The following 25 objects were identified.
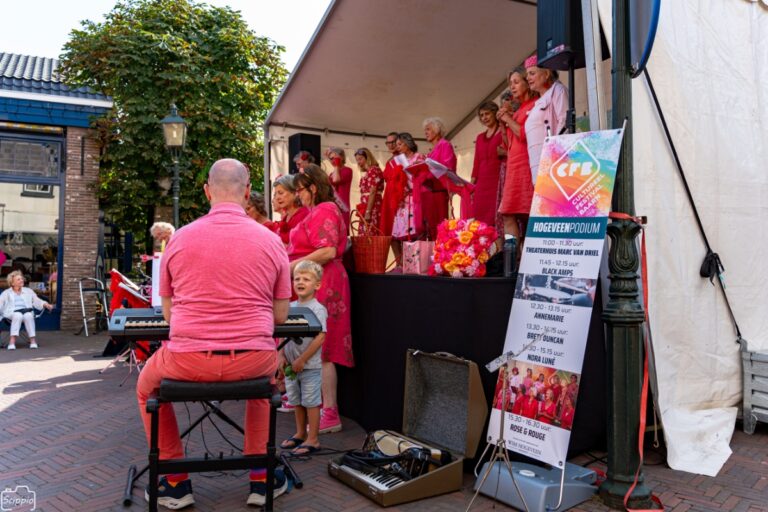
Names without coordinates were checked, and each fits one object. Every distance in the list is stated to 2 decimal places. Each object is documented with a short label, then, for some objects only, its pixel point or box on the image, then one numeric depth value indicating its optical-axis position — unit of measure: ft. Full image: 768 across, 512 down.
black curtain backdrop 12.36
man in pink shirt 9.41
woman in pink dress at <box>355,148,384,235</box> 25.62
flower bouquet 13.05
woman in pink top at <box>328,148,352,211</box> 27.45
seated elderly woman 35.73
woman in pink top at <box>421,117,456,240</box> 19.97
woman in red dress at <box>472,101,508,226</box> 19.02
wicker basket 16.48
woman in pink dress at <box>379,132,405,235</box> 22.79
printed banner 10.59
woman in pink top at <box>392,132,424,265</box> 21.90
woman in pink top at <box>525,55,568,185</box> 14.11
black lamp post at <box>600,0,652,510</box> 10.70
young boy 13.73
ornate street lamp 30.55
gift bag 14.97
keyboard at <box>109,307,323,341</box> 9.71
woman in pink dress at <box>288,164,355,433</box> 15.61
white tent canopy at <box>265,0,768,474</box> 13.47
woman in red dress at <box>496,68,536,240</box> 15.24
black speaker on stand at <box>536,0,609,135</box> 12.91
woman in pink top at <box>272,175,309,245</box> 16.52
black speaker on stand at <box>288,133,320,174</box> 28.04
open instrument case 11.23
